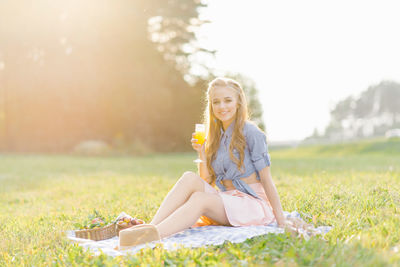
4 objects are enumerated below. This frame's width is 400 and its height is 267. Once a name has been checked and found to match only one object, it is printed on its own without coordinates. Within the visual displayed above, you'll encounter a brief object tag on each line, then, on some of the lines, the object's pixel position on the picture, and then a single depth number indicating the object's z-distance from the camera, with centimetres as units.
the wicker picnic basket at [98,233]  394
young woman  371
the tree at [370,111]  6006
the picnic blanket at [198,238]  333
